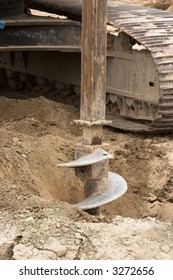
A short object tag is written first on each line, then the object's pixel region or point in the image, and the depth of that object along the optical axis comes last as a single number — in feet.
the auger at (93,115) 21.98
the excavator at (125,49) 29.01
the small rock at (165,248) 18.34
